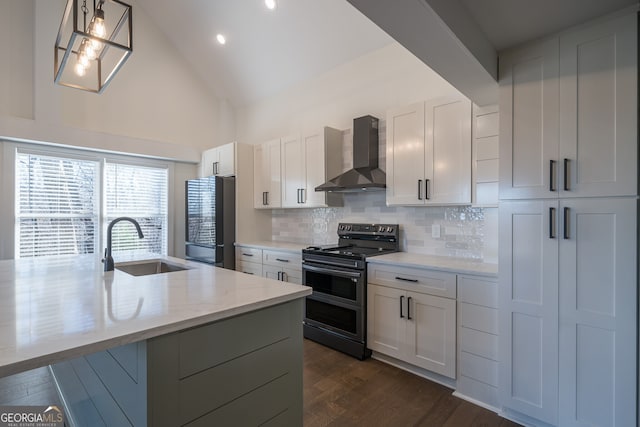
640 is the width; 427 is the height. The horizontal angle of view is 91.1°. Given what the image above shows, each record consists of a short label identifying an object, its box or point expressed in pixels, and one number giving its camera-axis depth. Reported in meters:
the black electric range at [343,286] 2.81
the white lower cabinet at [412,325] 2.34
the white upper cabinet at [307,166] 3.58
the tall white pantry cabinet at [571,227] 1.64
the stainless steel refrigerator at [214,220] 4.11
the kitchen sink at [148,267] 2.41
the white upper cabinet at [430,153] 2.52
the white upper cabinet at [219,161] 4.29
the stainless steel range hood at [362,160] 3.15
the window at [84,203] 3.64
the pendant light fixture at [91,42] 1.83
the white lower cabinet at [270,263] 3.51
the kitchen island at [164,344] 0.99
